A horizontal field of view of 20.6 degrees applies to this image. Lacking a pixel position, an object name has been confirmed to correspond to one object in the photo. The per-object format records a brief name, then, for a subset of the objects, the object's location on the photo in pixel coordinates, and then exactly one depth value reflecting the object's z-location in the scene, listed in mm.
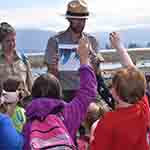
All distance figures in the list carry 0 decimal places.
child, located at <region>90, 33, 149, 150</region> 2912
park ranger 4624
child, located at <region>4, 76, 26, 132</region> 3787
